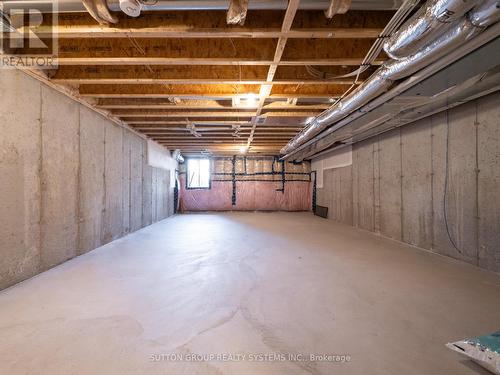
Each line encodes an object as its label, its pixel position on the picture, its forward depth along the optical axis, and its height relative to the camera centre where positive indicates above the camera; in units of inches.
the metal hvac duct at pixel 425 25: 52.0 +39.5
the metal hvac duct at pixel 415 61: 54.6 +38.8
